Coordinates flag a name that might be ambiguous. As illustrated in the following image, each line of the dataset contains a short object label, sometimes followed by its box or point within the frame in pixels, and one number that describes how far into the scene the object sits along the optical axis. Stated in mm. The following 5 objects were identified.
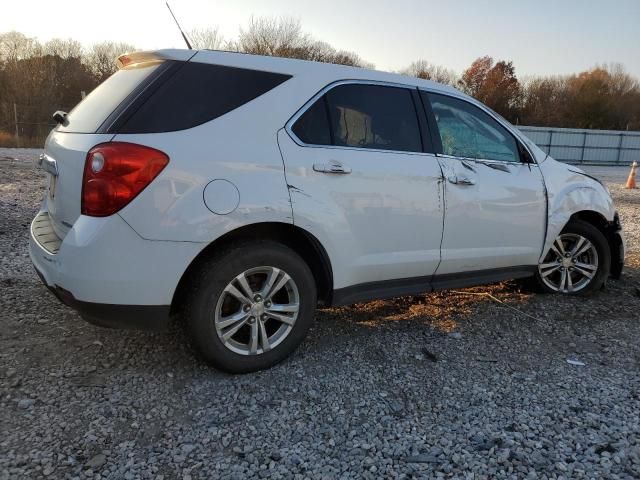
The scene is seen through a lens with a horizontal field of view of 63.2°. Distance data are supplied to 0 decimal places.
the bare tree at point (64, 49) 38406
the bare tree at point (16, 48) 34534
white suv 2715
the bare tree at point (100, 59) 37697
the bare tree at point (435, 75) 50719
